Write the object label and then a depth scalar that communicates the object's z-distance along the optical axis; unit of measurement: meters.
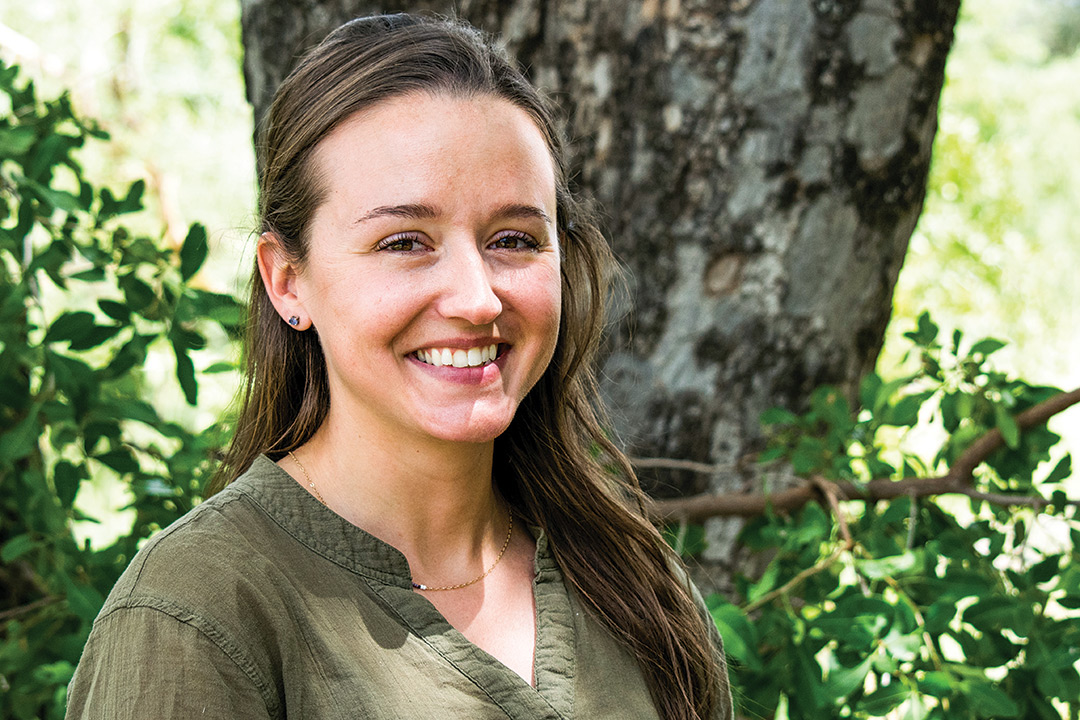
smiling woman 1.39
